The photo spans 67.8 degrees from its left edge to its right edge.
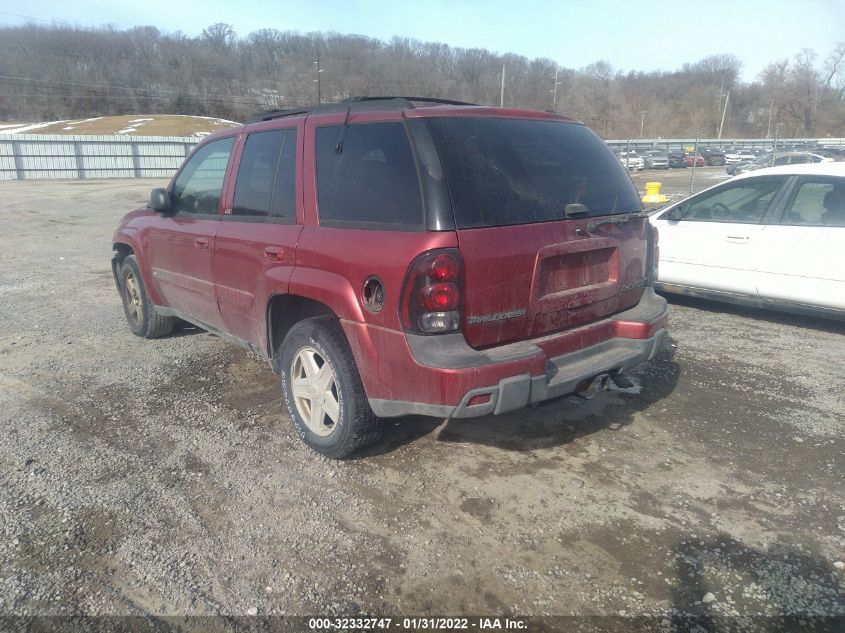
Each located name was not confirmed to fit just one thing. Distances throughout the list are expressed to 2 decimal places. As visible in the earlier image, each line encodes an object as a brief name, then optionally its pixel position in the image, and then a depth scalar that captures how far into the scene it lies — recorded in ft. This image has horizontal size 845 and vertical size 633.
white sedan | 18.29
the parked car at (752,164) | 96.16
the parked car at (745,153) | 152.23
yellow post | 41.93
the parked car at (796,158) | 85.33
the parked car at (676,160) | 139.54
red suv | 9.34
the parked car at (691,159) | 142.92
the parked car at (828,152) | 101.22
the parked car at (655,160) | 130.11
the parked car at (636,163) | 126.41
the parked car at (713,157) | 152.97
